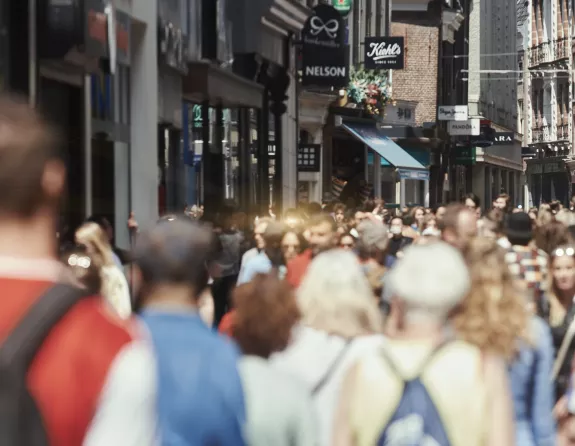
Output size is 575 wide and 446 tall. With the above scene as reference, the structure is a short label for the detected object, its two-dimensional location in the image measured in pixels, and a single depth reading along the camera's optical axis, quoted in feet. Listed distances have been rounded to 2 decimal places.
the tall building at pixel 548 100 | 295.48
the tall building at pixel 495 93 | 241.14
